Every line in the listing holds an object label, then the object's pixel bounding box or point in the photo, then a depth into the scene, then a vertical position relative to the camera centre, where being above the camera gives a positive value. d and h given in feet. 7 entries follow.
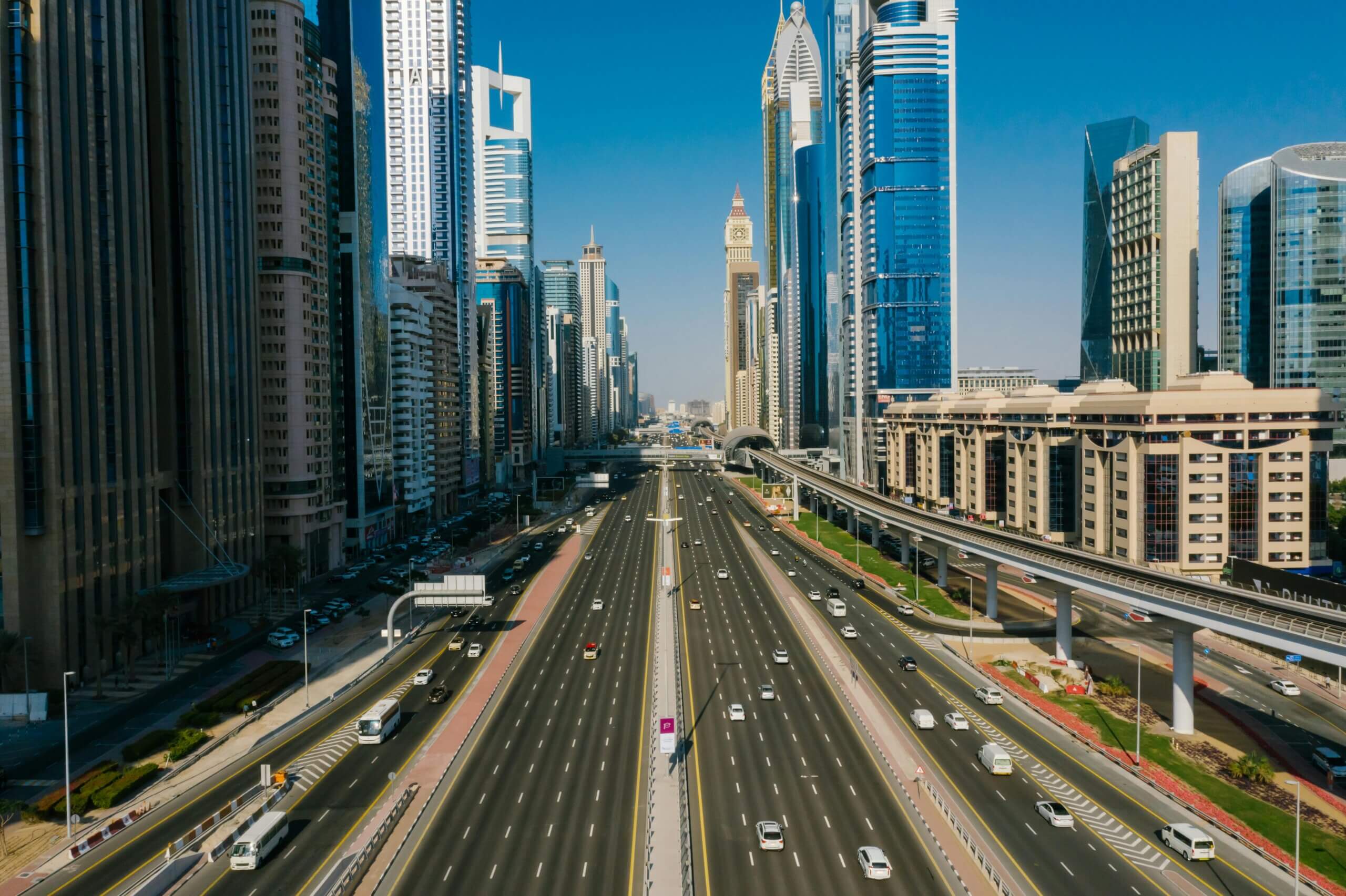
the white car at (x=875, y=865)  122.83 -64.66
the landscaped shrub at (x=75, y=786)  148.77 -64.99
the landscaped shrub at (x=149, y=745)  172.86 -65.60
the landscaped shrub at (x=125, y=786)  151.53 -65.62
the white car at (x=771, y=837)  133.80 -65.77
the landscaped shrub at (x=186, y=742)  174.40 -65.80
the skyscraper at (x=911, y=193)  621.31 +163.34
